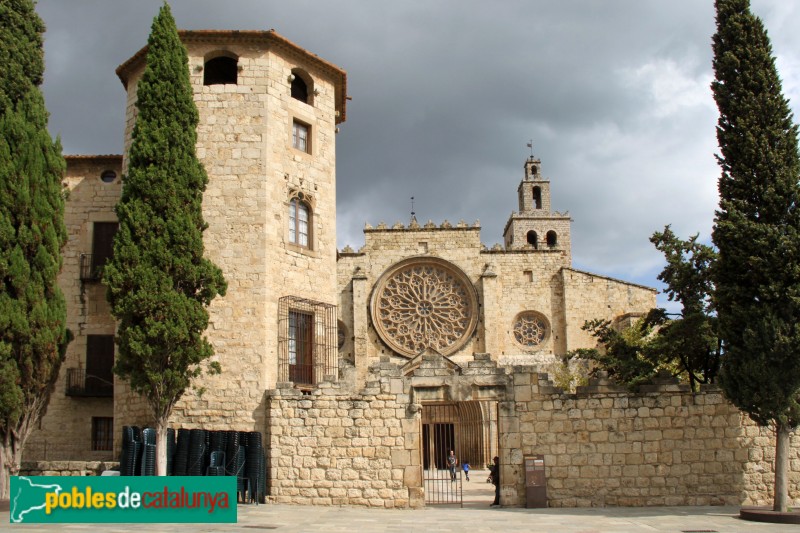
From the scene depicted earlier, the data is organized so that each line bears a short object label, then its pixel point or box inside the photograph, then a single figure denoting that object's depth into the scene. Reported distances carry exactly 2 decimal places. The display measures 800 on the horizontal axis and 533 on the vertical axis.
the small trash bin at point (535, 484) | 15.37
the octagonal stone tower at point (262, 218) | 16.52
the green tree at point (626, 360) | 18.62
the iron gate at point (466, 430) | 28.80
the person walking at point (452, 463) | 20.50
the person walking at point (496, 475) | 16.11
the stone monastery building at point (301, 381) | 15.59
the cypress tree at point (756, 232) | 13.80
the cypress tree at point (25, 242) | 13.95
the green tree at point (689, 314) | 17.70
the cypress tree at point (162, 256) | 14.63
